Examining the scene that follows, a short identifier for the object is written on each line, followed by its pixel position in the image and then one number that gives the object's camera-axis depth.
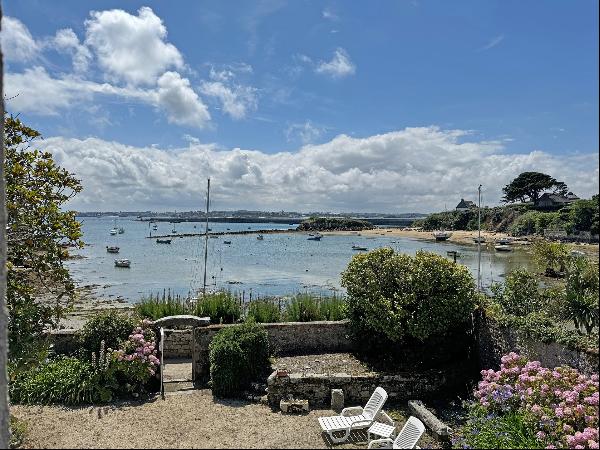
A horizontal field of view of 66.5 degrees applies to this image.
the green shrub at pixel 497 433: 6.93
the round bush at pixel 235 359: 9.69
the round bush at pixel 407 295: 10.31
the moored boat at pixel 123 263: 51.28
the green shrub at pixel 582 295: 7.52
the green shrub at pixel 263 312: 12.44
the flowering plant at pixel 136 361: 9.47
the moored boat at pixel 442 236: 91.44
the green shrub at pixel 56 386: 8.90
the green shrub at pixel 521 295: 9.60
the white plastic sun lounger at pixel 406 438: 7.06
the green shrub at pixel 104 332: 9.97
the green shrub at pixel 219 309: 12.25
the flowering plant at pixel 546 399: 6.49
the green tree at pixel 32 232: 8.46
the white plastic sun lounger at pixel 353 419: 7.61
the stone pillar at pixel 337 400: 9.20
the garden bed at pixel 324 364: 10.35
